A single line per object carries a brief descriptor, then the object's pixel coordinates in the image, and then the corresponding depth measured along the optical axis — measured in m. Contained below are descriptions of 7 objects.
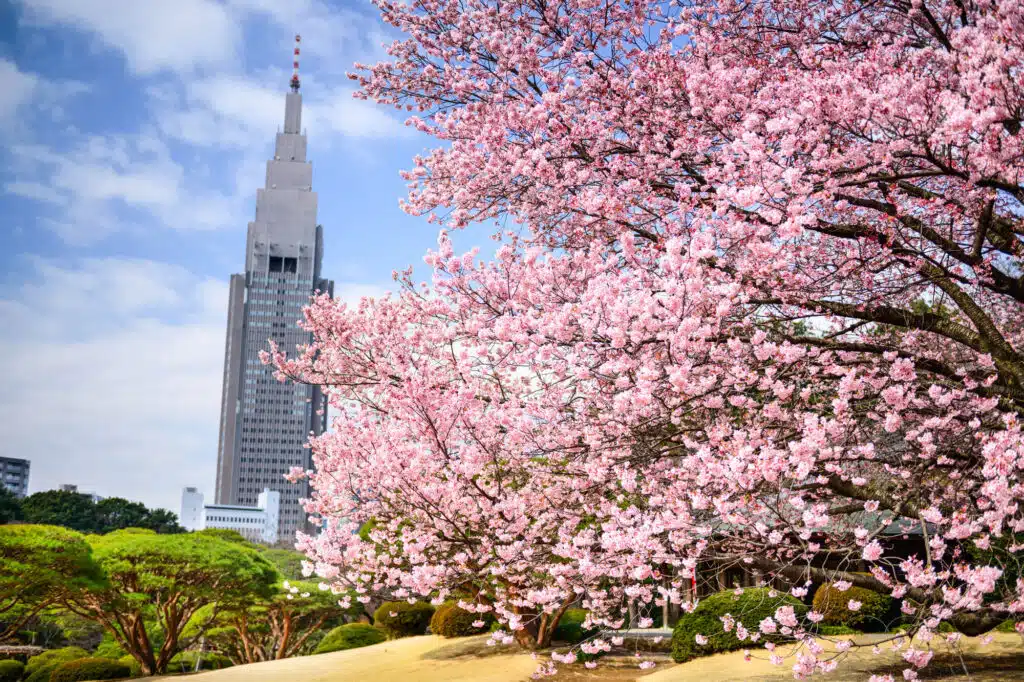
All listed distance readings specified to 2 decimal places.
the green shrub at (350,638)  21.69
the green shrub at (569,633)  17.45
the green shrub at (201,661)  24.28
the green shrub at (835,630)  13.35
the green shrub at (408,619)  21.92
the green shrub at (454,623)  18.47
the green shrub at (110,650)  22.59
